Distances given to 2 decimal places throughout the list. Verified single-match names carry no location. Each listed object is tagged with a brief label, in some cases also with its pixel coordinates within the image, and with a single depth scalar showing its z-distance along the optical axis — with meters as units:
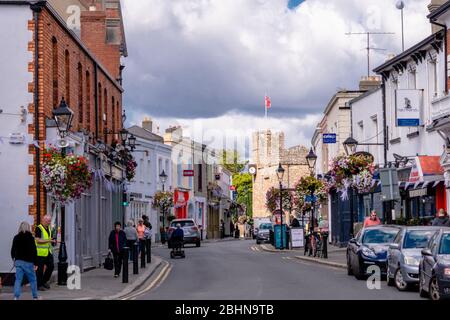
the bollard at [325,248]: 38.70
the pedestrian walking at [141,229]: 39.88
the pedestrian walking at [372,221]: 32.91
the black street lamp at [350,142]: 33.94
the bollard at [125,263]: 26.41
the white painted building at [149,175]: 66.75
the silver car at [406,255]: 22.89
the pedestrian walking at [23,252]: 21.00
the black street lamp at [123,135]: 38.16
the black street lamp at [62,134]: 24.61
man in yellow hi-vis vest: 23.91
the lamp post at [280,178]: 50.96
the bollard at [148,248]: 37.38
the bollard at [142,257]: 34.06
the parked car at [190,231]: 57.36
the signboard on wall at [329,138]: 44.00
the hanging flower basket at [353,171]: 36.12
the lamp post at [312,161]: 41.88
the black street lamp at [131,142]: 40.72
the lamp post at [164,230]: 64.31
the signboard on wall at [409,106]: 37.19
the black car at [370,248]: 26.77
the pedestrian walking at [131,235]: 34.12
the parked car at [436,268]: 19.12
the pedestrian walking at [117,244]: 29.83
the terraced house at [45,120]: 26.14
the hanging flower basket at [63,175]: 25.25
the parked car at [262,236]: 67.75
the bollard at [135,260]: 30.02
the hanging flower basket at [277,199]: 75.31
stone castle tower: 103.31
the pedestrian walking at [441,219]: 30.07
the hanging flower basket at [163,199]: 69.00
